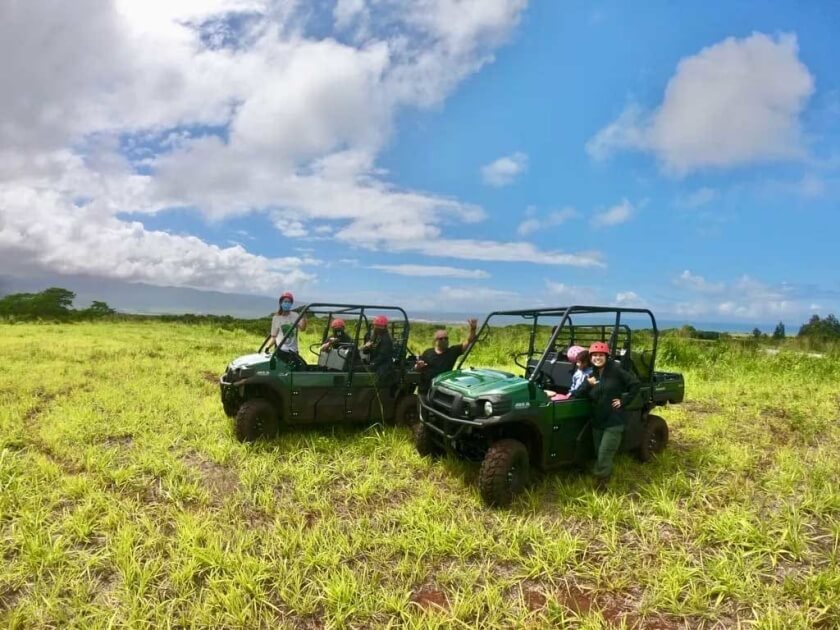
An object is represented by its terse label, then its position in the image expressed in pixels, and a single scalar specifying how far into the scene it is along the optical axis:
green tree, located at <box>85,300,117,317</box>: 37.65
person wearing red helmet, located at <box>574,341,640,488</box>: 5.98
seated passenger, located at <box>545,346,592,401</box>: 6.31
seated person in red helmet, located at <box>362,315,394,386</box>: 8.11
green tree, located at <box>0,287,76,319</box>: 39.09
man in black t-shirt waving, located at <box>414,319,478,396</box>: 8.16
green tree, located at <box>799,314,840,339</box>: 20.14
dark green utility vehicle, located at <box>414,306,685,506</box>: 5.57
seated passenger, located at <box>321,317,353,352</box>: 8.46
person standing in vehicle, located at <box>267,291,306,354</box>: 8.07
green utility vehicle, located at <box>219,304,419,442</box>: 7.39
